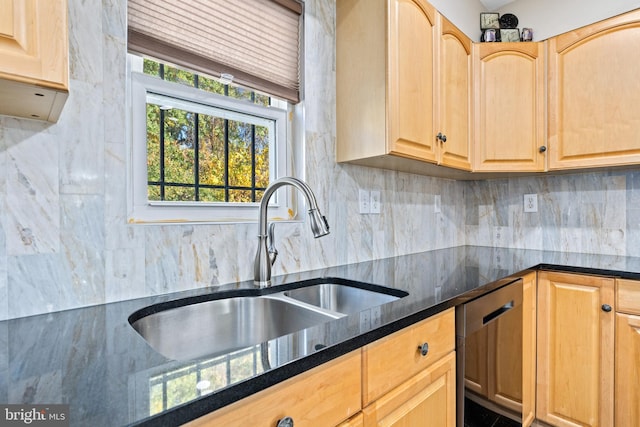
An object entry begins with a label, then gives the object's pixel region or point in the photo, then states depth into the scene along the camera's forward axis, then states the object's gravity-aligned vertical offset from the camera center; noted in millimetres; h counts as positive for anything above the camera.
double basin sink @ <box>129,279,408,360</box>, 944 -331
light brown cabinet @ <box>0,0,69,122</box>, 546 +274
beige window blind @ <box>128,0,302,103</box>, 1086 +625
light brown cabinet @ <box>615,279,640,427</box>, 1399 -607
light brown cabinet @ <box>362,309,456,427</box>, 788 -440
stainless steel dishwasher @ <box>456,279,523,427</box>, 1093 -543
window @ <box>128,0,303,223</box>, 1094 +394
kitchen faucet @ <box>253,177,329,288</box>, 1154 -130
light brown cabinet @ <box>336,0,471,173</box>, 1381 +558
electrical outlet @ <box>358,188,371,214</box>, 1709 +45
